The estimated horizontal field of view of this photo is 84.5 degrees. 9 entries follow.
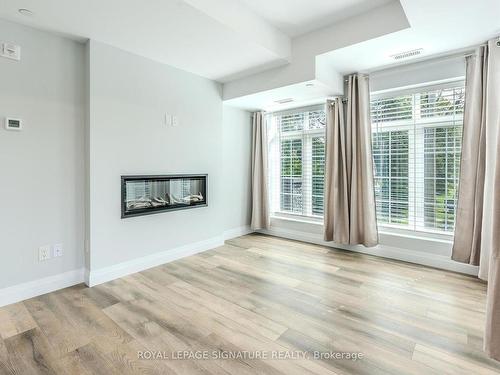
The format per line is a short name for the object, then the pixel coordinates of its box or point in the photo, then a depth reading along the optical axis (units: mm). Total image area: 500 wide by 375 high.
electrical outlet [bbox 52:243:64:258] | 2615
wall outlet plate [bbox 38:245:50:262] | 2525
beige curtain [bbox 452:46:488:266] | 2727
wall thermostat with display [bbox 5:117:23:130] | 2305
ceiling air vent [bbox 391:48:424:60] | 2889
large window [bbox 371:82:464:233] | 3148
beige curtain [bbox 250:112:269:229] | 4629
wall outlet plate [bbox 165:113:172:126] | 3354
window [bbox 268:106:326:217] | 4324
